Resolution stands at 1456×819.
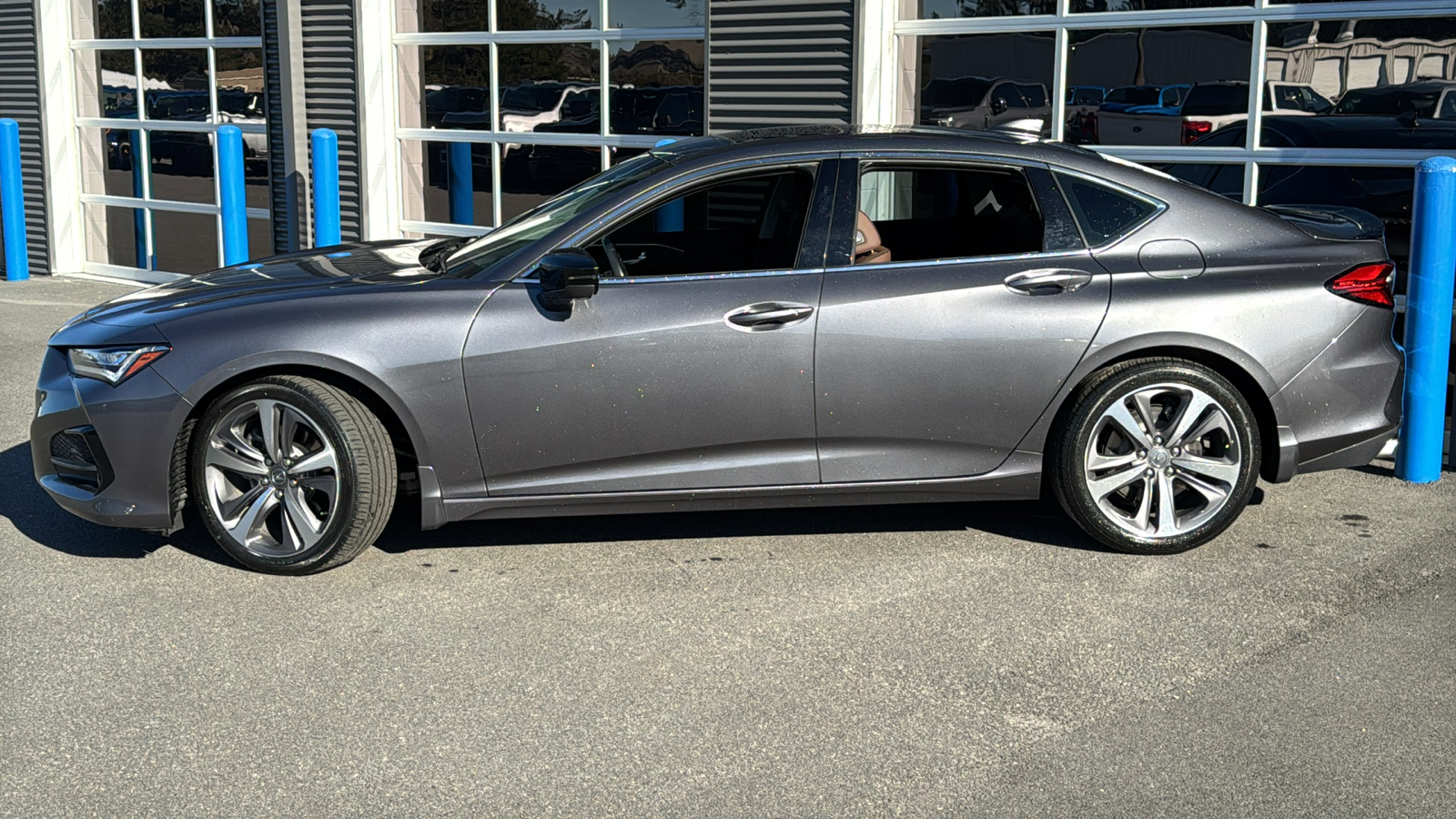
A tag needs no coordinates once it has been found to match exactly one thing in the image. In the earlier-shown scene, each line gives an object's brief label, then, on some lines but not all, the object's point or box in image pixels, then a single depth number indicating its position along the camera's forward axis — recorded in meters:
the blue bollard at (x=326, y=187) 10.08
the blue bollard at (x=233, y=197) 10.72
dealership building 7.61
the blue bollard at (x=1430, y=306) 6.00
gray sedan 5.00
